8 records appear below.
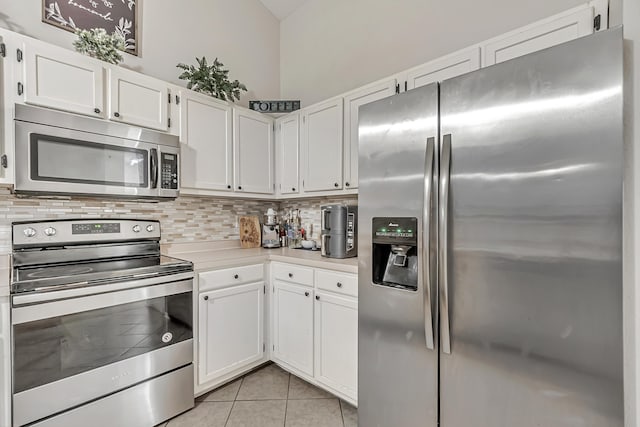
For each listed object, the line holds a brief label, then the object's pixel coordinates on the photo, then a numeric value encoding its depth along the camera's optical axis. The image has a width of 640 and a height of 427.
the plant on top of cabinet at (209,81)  2.26
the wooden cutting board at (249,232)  2.67
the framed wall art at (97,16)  1.87
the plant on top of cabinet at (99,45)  1.77
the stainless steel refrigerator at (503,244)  0.89
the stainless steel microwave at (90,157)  1.48
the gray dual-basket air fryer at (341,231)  2.00
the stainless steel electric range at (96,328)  1.31
